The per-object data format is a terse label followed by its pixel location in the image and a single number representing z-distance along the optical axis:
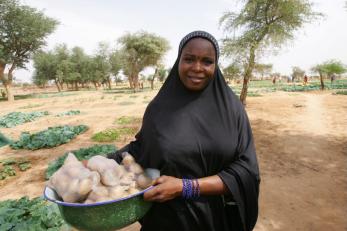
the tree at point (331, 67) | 34.47
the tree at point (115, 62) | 55.56
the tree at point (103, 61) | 54.47
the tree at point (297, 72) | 72.34
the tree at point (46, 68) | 49.81
